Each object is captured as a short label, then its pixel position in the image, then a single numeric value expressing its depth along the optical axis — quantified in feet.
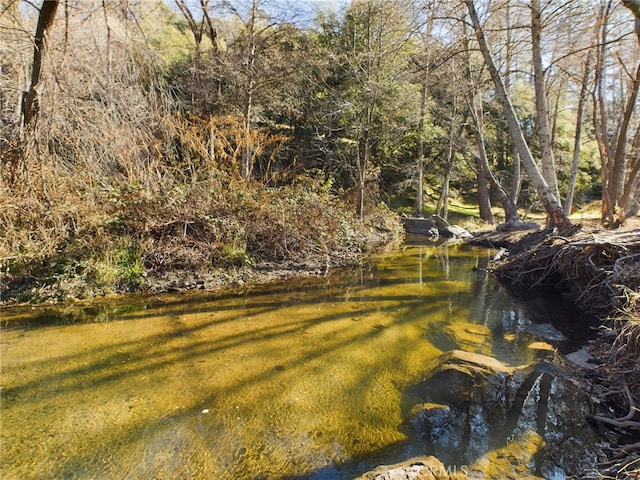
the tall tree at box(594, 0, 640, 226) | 31.14
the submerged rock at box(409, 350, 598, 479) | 8.88
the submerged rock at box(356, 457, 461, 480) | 7.49
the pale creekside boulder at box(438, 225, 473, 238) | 49.67
